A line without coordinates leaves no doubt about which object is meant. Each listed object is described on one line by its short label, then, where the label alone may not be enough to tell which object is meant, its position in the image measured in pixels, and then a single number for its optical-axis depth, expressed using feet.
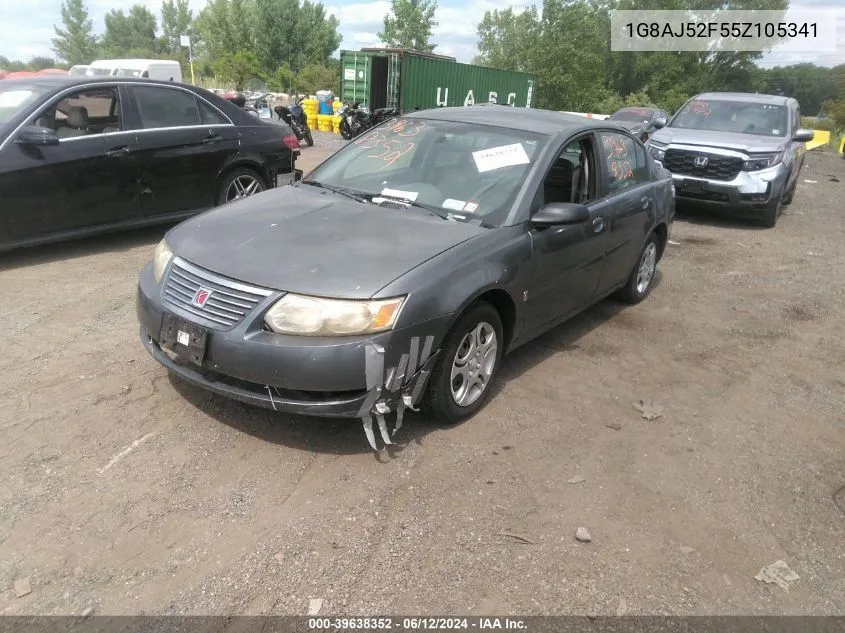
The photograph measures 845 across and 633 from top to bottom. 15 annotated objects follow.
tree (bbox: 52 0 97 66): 291.79
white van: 65.64
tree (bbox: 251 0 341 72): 175.94
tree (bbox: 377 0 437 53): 190.29
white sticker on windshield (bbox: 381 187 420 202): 12.98
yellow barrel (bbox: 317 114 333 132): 71.51
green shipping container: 73.15
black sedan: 18.26
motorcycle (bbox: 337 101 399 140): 59.97
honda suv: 29.76
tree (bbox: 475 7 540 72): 145.89
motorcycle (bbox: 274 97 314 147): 52.31
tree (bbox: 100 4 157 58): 304.50
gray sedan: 9.59
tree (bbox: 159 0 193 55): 299.79
